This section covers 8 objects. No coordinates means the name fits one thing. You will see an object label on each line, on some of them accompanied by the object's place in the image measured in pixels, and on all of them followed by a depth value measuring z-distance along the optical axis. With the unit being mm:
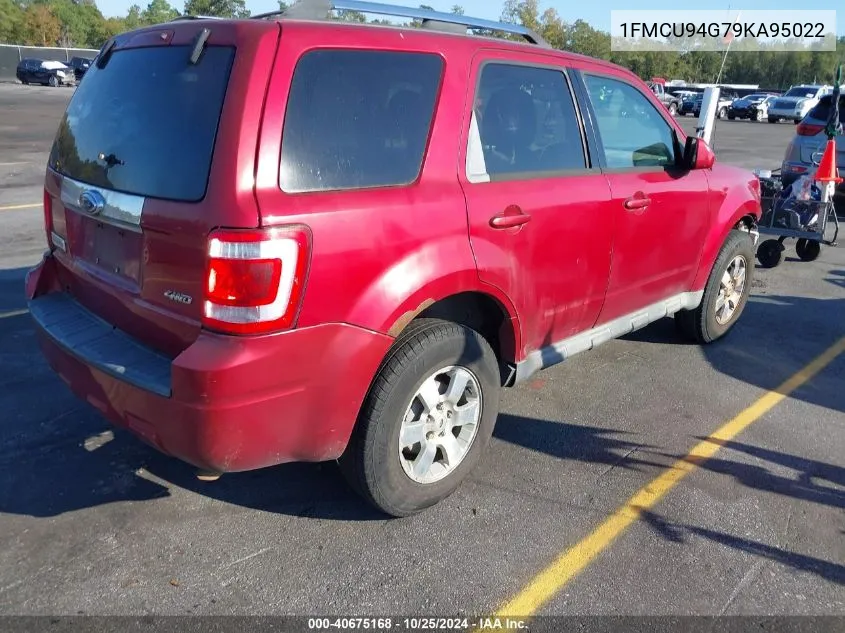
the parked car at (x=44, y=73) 44031
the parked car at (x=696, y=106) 40094
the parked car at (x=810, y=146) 9516
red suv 2502
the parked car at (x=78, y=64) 44981
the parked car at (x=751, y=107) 39125
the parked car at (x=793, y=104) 36812
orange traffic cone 7289
